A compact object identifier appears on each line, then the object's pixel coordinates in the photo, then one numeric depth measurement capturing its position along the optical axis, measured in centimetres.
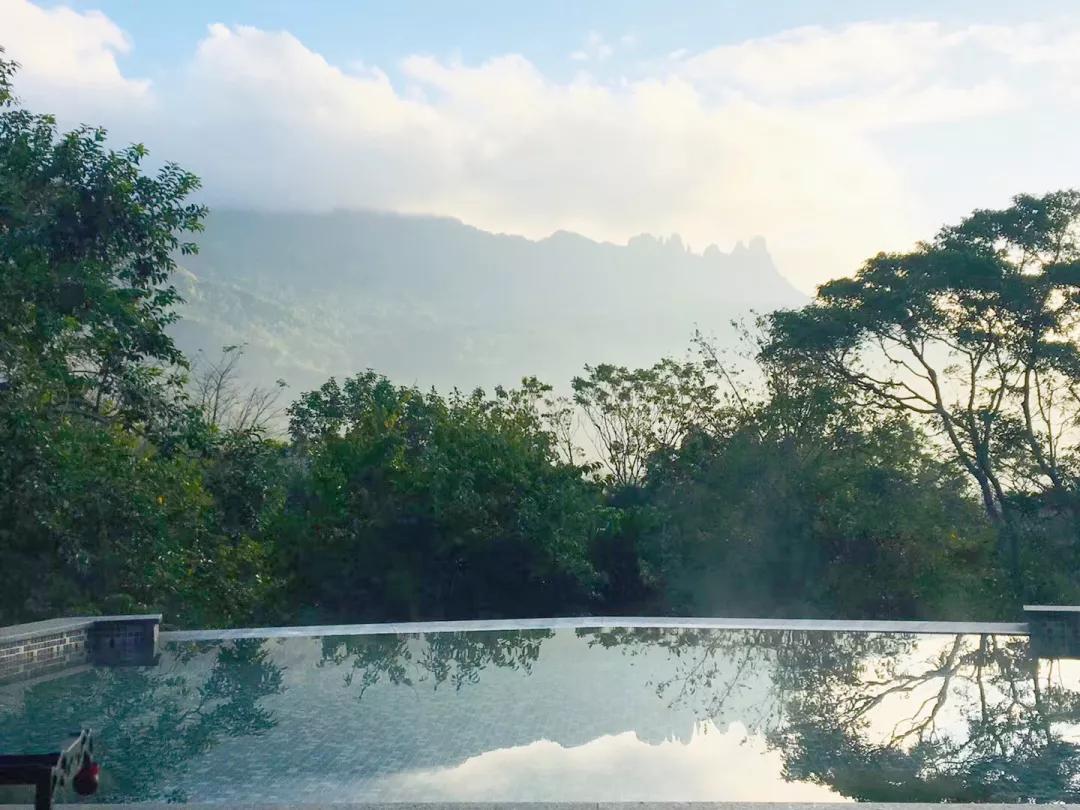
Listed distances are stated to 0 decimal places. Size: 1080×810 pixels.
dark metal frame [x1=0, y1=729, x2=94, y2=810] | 399
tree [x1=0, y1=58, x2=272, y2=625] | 973
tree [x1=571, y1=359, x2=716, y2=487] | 1744
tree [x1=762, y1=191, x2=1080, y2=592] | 1617
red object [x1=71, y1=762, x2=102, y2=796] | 423
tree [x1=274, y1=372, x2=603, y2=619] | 1466
